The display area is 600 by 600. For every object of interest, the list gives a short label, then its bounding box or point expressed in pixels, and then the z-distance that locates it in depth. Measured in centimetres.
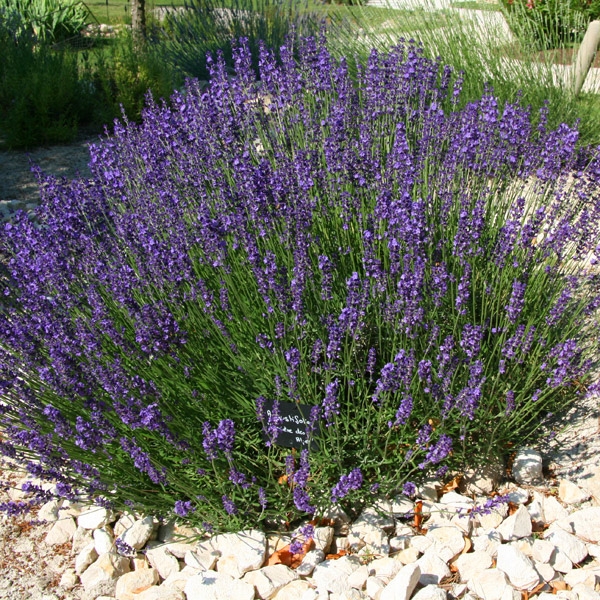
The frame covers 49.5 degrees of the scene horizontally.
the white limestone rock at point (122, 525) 247
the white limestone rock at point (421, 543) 221
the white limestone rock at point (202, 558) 228
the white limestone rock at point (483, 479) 249
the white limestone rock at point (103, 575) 227
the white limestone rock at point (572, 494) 238
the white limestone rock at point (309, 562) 218
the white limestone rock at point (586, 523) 221
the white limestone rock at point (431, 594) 192
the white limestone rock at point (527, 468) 248
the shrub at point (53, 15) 1009
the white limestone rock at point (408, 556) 218
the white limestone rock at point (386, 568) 209
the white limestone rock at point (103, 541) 241
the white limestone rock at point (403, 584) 192
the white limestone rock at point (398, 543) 224
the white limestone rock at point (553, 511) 230
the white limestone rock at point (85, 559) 237
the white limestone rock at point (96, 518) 253
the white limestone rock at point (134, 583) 223
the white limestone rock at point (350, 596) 200
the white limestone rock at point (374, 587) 201
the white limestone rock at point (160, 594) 214
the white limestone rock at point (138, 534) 239
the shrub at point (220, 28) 798
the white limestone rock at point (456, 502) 234
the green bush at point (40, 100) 615
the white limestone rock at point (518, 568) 198
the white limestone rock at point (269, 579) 212
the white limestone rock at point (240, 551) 222
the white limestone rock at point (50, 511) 262
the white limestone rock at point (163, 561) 230
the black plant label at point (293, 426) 226
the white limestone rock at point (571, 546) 213
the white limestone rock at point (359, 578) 207
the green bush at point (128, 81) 644
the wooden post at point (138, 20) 782
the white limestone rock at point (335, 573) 205
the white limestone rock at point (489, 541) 215
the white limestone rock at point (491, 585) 195
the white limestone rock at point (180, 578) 221
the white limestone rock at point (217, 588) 210
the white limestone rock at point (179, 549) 237
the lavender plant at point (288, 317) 219
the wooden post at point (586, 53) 527
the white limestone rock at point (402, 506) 234
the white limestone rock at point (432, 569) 208
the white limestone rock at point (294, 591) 208
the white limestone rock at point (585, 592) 192
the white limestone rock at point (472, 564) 208
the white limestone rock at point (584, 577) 198
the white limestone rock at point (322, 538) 226
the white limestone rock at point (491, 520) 231
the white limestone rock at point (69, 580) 233
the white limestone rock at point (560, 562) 209
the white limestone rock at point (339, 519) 237
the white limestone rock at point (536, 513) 230
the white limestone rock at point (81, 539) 247
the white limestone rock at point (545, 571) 204
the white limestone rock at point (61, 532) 253
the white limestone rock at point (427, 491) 243
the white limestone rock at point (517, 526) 219
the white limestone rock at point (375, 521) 231
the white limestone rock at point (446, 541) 216
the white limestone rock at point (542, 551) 209
